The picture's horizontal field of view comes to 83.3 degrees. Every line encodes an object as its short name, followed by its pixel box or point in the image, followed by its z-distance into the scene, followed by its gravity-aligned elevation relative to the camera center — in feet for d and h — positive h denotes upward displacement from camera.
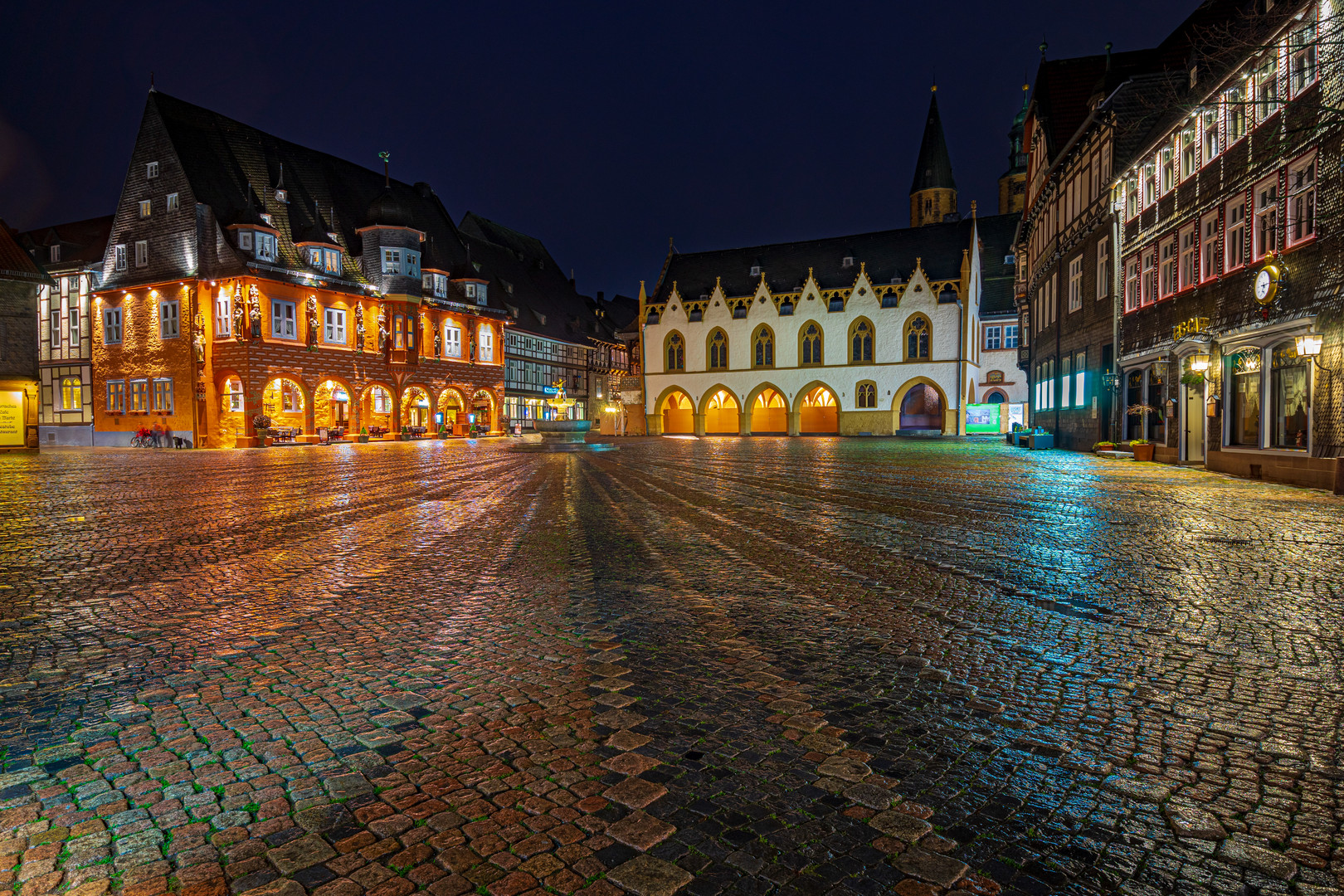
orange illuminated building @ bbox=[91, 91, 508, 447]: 131.75 +24.38
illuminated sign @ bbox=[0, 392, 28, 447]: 113.70 +1.19
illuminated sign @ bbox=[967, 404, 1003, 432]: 173.99 +1.31
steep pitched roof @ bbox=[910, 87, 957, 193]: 258.78 +90.93
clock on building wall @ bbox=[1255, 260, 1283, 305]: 49.98 +9.41
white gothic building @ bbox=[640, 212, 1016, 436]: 182.50 +22.80
